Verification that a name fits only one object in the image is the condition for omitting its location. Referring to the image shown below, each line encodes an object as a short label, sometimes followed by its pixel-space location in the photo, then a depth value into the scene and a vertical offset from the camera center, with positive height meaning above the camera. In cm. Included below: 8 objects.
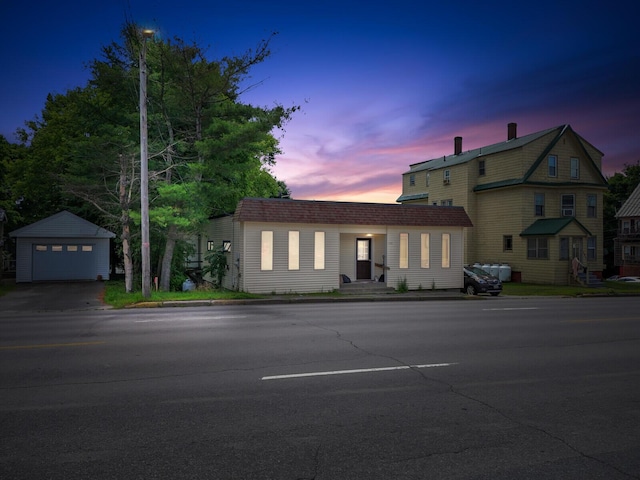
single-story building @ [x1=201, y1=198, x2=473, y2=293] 2275 +65
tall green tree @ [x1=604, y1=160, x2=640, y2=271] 6244 +793
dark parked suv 2564 -132
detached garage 3030 +37
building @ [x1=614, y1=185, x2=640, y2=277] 5278 +242
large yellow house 3491 +415
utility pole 1906 +273
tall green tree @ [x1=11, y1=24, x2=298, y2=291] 2266 +600
